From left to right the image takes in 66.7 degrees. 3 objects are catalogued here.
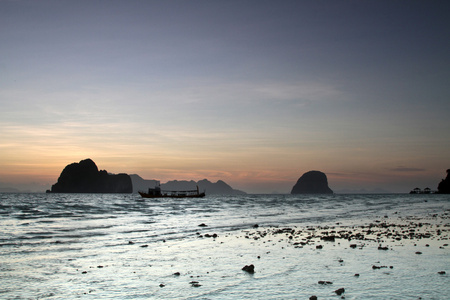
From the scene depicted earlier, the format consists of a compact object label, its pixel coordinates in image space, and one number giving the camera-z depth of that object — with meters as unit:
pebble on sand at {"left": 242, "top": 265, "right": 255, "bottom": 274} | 12.60
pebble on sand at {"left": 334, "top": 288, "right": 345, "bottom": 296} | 9.64
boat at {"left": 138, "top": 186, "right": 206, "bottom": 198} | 153.62
